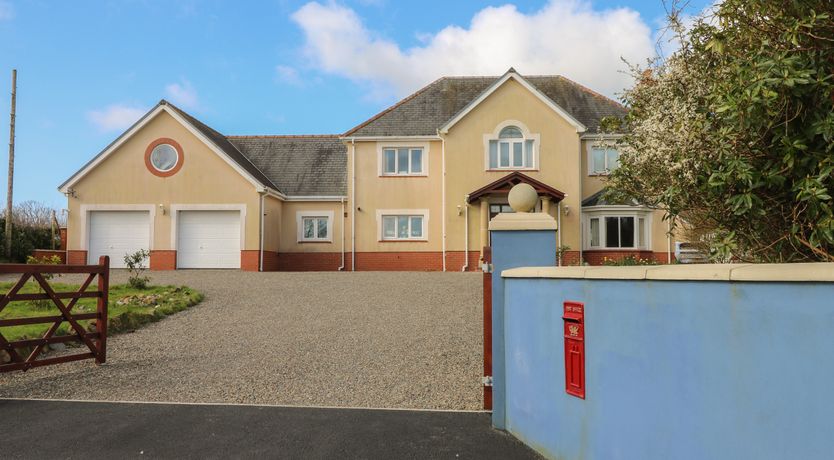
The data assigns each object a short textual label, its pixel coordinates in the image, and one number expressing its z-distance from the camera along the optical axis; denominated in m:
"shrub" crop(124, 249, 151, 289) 16.81
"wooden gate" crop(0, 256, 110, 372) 8.30
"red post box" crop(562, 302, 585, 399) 4.86
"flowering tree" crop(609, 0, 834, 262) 4.97
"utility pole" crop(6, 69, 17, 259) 27.23
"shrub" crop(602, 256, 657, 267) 17.14
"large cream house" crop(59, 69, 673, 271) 25.02
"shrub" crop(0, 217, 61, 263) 27.89
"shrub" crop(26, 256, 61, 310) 13.59
